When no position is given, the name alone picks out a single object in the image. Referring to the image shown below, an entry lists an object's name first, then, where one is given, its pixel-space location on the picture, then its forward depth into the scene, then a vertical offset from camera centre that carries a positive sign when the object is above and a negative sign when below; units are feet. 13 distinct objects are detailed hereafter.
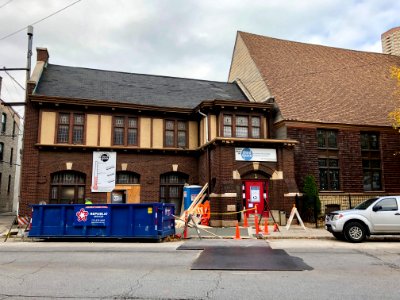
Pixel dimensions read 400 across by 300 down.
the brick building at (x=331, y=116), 74.49 +16.56
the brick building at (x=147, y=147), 67.21 +9.32
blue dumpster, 47.16 -3.16
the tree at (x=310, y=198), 68.08 -0.48
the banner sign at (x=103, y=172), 70.69 +4.61
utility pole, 62.44 +22.29
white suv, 45.60 -3.20
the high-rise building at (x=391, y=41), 109.09 +46.26
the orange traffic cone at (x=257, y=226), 52.68 -4.33
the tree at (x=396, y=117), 65.31 +15.62
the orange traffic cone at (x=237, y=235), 49.82 -5.28
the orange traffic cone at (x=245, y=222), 60.70 -4.31
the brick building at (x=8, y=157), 121.39 +14.00
